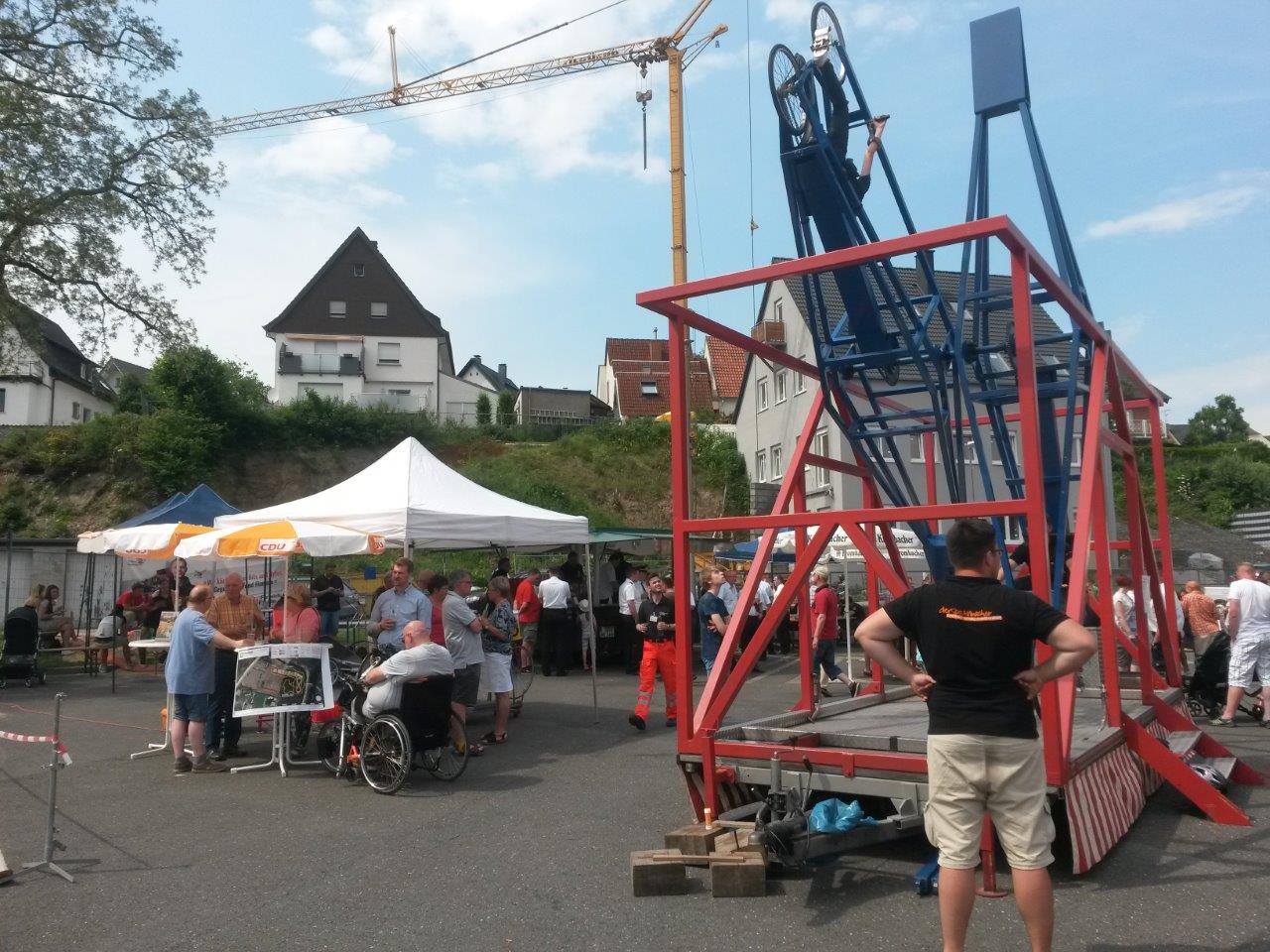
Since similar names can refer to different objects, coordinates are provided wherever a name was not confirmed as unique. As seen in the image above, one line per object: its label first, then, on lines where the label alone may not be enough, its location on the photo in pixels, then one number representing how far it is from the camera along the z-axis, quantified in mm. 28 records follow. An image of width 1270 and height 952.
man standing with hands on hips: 3939
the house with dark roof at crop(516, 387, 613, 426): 61281
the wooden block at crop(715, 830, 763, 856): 5406
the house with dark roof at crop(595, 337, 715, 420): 60656
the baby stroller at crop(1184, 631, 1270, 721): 11664
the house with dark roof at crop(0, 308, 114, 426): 51156
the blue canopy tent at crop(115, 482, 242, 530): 17703
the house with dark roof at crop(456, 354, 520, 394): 71250
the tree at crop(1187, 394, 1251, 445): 79562
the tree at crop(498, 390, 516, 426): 51250
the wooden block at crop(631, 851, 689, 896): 5309
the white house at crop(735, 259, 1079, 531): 30828
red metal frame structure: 5461
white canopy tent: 11320
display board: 9016
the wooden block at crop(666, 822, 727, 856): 5531
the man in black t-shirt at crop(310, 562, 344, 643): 15941
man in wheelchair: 8094
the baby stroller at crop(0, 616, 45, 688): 15969
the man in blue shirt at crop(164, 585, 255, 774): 8945
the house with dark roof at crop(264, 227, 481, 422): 54781
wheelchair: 8047
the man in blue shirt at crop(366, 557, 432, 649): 9836
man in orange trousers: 10766
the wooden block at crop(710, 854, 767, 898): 5227
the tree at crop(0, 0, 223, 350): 19312
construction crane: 41688
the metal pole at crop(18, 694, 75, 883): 5777
